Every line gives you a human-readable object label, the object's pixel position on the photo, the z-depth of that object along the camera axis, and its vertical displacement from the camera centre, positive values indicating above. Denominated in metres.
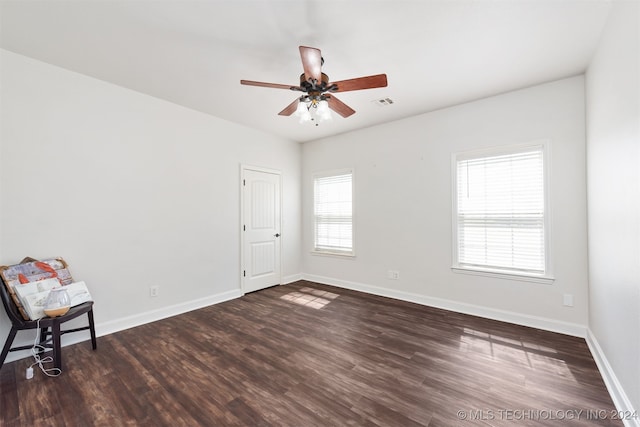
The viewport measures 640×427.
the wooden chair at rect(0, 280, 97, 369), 2.16 -0.86
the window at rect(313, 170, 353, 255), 4.82 +0.07
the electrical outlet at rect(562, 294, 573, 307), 2.89 -0.91
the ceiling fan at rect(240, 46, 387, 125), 2.04 +1.10
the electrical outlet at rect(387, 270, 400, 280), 4.17 -0.91
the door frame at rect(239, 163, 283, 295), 4.35 -0.11
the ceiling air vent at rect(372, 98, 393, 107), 3.43 +1.47
